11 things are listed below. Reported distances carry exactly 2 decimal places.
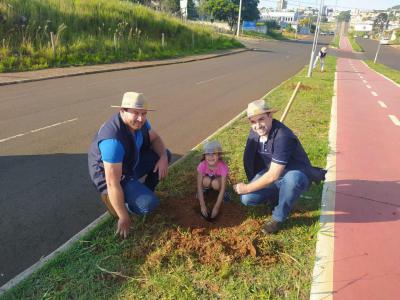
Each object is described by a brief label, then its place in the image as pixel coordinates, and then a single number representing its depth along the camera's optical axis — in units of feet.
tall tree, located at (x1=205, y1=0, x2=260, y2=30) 183.42
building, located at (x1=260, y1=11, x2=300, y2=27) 476.01
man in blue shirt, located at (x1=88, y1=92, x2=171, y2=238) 10.44
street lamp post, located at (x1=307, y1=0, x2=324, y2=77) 54.29
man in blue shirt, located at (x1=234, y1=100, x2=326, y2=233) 11.37
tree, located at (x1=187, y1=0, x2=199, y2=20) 225.84
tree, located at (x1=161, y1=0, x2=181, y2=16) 197.75
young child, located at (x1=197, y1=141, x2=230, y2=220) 12.38
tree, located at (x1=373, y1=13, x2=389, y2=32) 385.11
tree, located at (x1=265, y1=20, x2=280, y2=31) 257.42
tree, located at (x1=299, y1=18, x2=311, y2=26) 348.18
